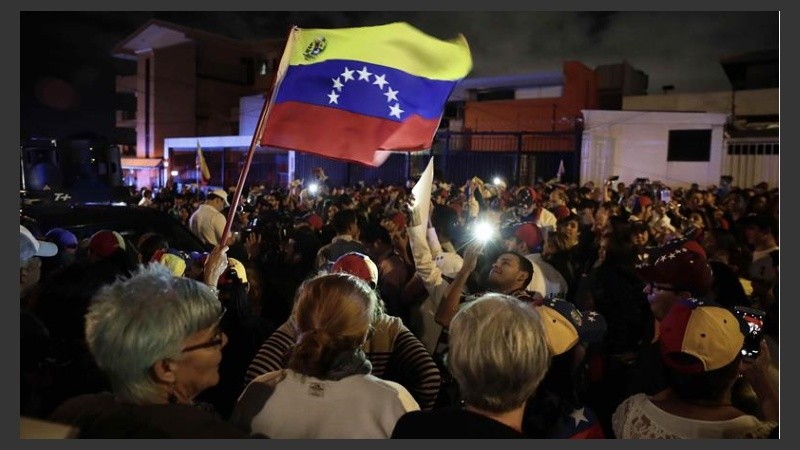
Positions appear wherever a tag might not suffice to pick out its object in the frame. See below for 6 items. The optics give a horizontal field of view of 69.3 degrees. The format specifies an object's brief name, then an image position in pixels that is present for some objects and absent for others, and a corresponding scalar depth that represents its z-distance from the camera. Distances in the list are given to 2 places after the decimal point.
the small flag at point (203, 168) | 15.37
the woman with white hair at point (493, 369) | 1.83
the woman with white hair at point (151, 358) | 1.79
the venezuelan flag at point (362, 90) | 3.96
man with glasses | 3.56
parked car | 5.85
